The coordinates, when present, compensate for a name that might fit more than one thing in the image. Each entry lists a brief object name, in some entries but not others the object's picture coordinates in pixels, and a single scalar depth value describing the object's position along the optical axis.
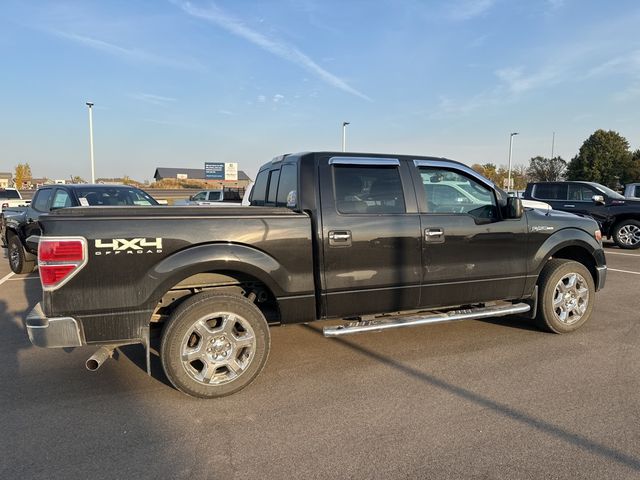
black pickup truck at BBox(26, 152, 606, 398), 3.14
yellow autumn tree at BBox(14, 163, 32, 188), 72.25
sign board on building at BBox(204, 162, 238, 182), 66.06
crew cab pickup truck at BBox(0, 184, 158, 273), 7.72
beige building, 86.65
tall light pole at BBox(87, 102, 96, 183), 28.20
